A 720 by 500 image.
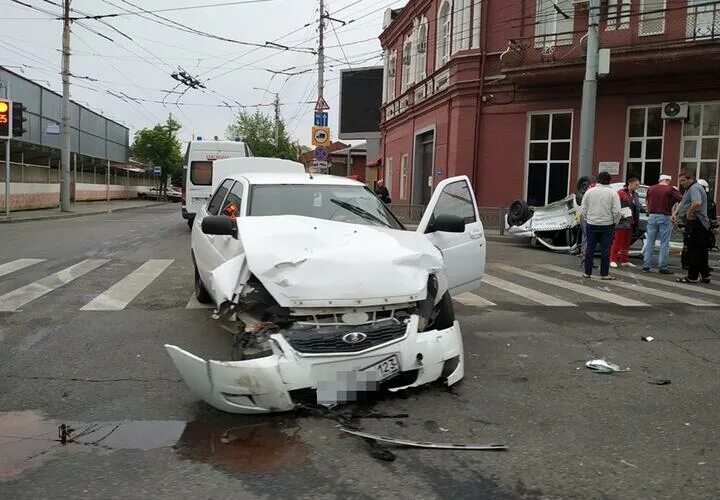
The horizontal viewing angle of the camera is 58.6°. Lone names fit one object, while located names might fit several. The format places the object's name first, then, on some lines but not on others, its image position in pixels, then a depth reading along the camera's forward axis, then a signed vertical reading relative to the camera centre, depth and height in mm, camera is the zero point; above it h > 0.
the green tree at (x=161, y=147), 57938 +4138
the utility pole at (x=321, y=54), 29858 +6815
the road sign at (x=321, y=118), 24969 +3120
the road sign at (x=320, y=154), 25242 +1756
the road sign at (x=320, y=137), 24548 +2369
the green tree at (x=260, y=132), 73562 +7616
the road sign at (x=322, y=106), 25172 +3661
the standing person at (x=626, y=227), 12492 -313
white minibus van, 19984 +701
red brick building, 18141 +3670
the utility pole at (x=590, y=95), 16062 +2917
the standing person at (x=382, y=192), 22159 +317
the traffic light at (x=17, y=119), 20641 +2167
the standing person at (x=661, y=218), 11547 -100
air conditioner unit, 18494 +2955
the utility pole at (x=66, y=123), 26828 +2802
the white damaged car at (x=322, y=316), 3984 -784
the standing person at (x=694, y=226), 10422 -195
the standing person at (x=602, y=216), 10375 -94
